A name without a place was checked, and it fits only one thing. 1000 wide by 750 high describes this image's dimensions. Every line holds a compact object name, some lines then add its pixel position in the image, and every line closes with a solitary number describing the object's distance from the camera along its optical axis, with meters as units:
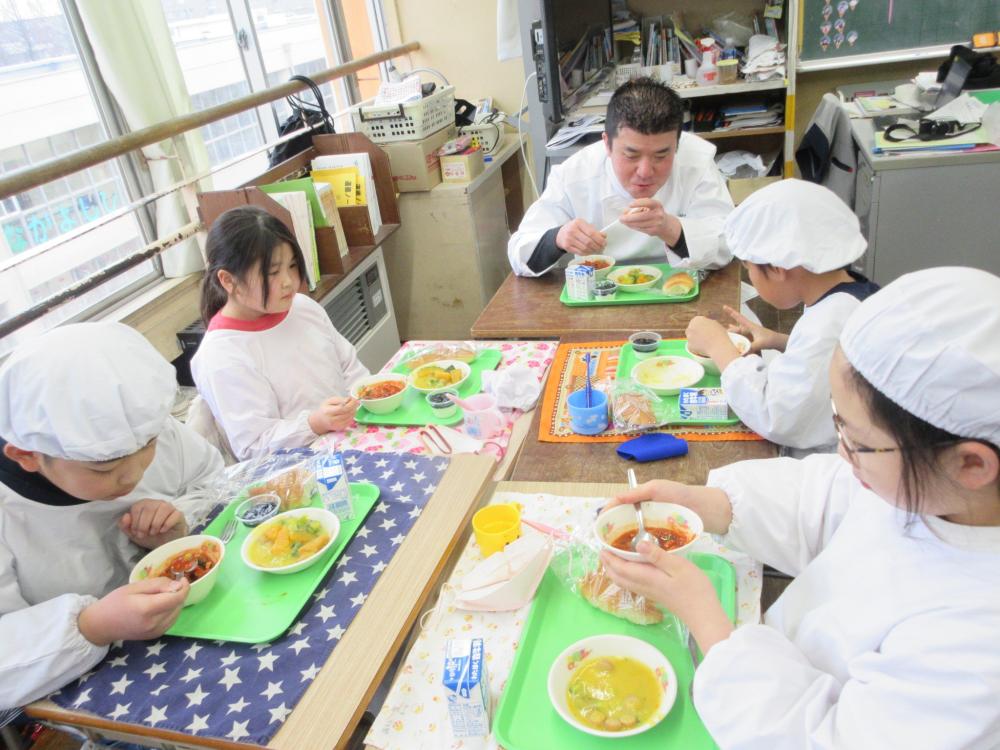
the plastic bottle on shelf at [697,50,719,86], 3.63
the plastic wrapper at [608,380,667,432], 1.50
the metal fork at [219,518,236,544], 1.32
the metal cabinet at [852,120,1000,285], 2.84
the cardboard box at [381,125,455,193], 3.46
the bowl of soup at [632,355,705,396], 1.61
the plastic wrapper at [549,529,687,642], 1.04
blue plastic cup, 1.50
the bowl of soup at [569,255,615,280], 2.25
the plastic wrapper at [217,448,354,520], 1.29
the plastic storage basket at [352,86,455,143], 3.44
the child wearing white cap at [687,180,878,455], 1.36
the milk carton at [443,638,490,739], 0.89
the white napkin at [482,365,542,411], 1.68
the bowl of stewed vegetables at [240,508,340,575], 1.19
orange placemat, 1.48
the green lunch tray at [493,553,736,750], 0.89
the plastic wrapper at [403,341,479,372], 1.93
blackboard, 3.60
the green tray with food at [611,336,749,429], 1.50
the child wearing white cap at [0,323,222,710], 1.05
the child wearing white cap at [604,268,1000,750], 0.69
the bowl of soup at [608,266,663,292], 2.13
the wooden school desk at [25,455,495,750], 0.94
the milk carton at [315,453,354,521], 1.28
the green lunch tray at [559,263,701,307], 2.05
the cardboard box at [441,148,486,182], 3.57
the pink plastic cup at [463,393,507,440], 1.62
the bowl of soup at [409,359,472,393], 1.79
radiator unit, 3.03
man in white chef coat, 2.17
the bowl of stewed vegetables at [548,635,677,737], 0.89
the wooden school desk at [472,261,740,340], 1.96
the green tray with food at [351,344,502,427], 1.71
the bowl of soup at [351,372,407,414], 1.72
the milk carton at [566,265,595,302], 2.08
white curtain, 2.38
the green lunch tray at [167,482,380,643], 1.09
